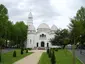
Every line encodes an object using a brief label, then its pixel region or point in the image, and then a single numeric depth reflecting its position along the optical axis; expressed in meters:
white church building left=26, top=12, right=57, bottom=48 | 40.56
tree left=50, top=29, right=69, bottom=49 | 32.18
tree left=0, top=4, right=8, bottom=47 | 22.28
